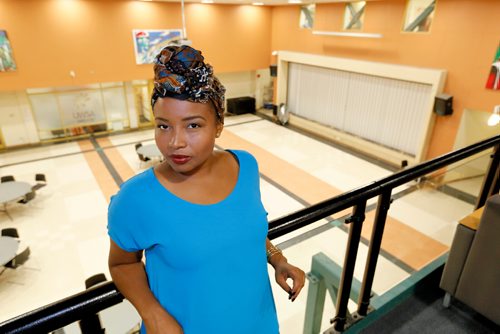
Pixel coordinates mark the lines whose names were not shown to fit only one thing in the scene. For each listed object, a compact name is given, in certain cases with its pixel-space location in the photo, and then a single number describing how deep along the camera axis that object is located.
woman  0.82
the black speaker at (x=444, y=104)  7.37
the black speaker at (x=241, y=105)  13.66
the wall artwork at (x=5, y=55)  8.72
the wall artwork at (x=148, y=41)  10.55
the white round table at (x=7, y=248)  4.75
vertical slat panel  8.56
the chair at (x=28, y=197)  6.86
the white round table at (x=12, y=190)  6.30
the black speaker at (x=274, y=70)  12.80
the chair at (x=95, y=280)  3.84
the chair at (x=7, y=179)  6.96
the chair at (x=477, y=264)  2.03
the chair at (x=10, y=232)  5.27
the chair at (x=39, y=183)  7.04
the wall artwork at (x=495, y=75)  6.57
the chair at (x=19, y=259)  4.87
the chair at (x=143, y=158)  8.65
